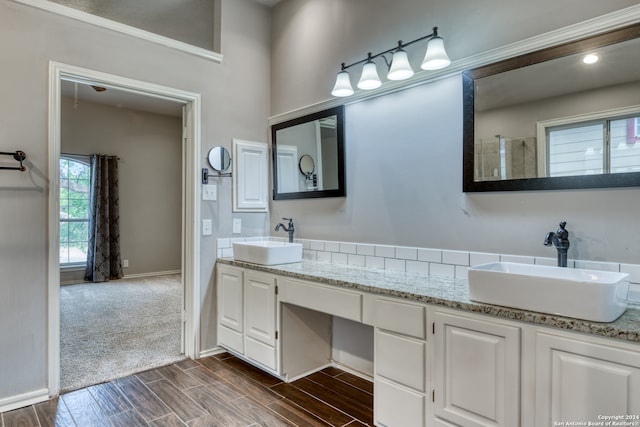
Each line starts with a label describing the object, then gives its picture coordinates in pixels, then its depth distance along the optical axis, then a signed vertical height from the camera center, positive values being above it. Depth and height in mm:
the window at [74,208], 6000 +48
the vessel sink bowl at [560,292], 1294 -311
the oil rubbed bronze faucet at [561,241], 1715 -142
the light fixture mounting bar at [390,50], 2157 +1068
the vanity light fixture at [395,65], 2076 +908
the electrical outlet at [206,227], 3077 -135
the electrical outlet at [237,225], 3271 -127
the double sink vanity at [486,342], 1286 -552
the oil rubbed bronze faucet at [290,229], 3189 -157
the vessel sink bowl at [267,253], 2664 -321
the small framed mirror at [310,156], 2871 +467
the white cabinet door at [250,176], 3275 +319
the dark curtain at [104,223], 5969 -197
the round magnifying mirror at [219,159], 3113 +451
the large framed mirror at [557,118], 1626 +464
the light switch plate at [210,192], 3076 +163
